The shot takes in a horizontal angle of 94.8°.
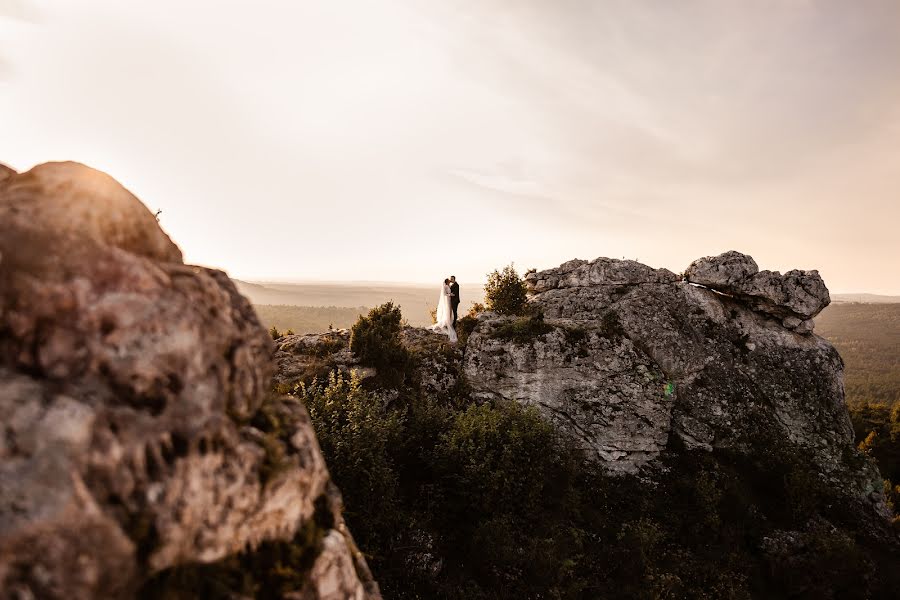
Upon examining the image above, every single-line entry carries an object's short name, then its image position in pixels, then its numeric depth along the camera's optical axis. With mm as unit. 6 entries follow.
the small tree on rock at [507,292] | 21125
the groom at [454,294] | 19906
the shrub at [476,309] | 21541
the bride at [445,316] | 19750
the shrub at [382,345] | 16141
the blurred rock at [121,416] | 2732
